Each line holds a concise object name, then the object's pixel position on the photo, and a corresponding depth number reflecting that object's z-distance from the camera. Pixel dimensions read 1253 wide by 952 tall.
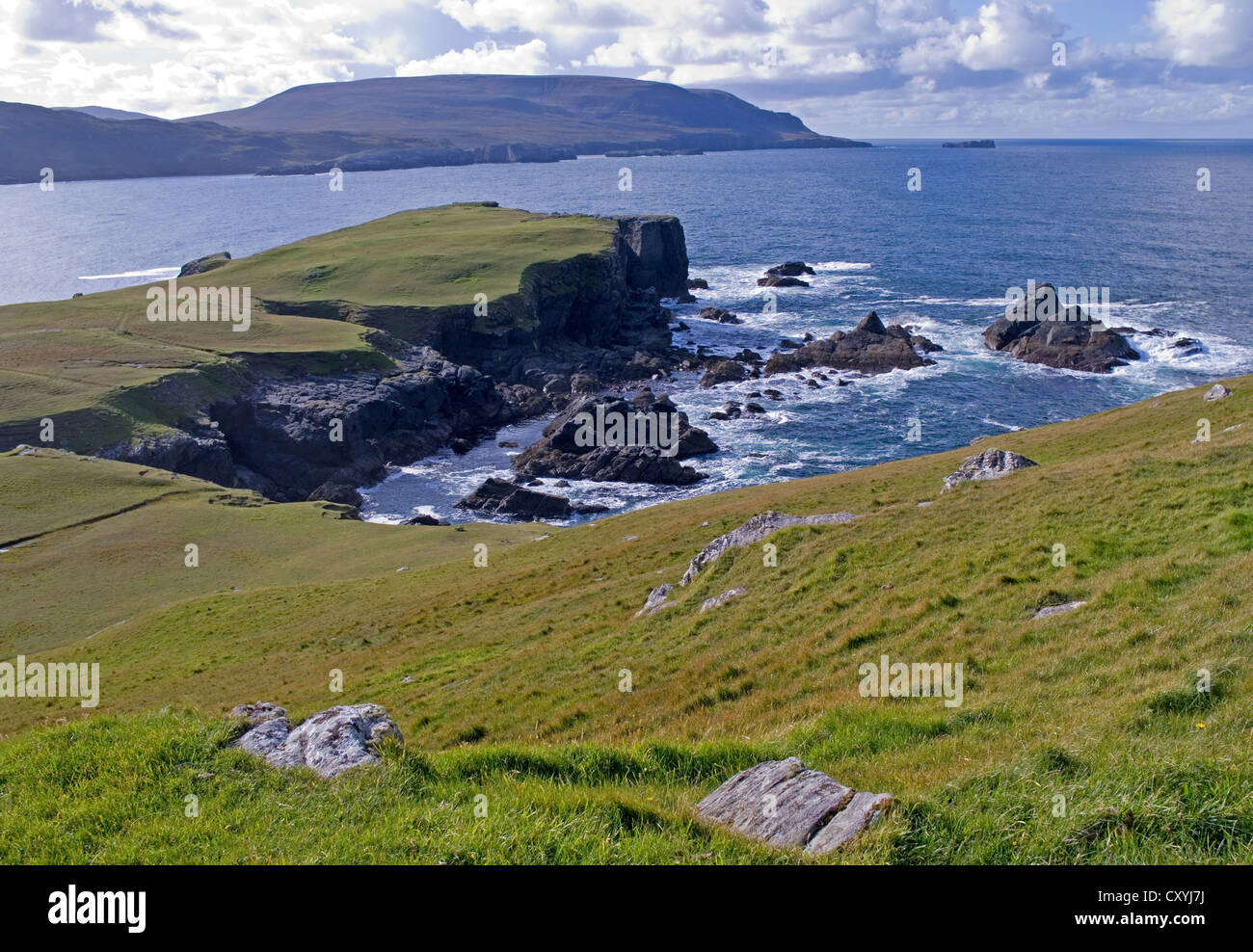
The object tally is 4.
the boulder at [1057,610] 17.27
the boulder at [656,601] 26.22
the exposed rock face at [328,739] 11.96
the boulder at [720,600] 24.26
